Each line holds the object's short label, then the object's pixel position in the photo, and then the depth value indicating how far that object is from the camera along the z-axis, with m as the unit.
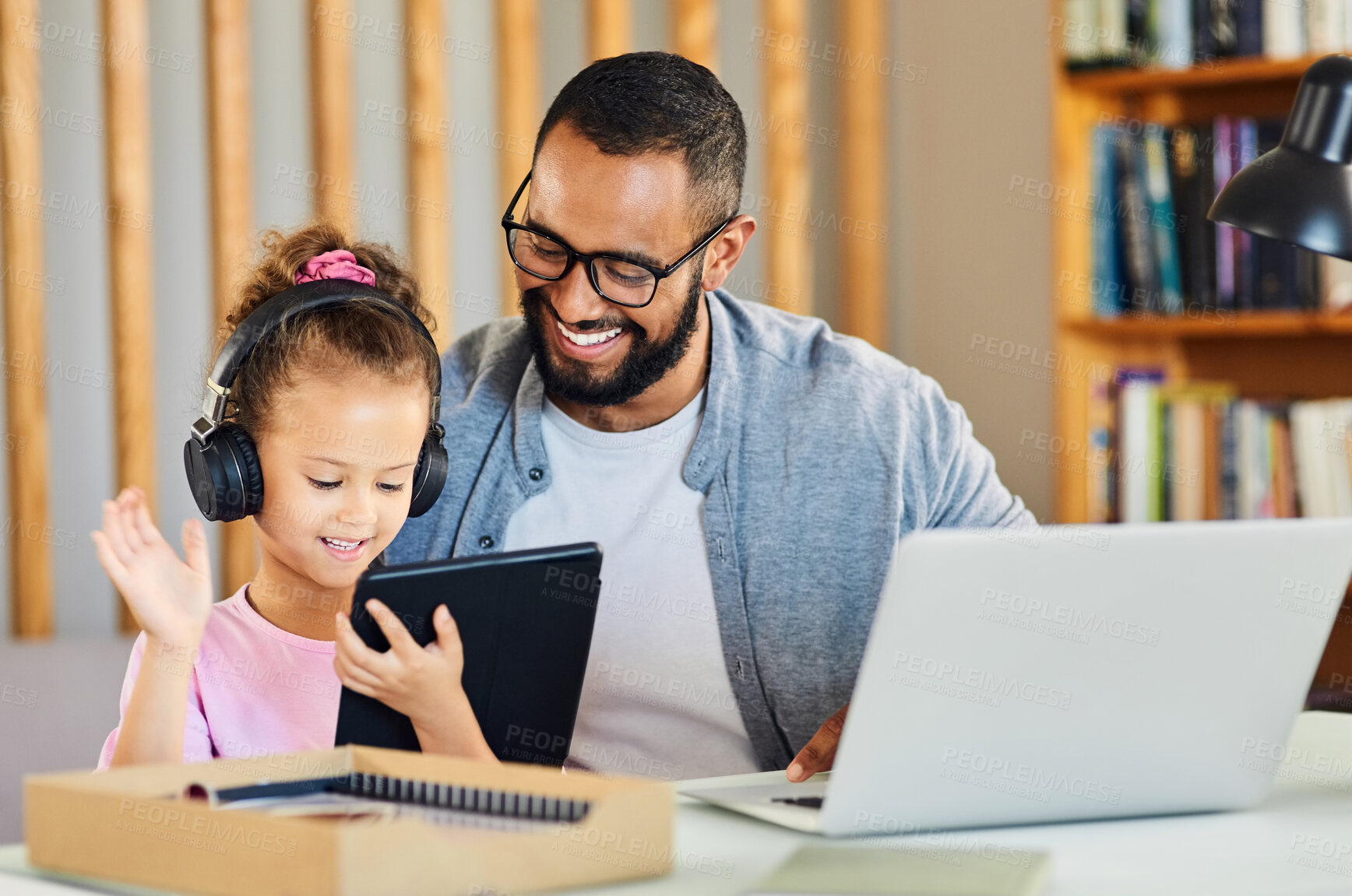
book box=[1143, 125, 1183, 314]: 2.31
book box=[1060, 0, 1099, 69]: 2.30
